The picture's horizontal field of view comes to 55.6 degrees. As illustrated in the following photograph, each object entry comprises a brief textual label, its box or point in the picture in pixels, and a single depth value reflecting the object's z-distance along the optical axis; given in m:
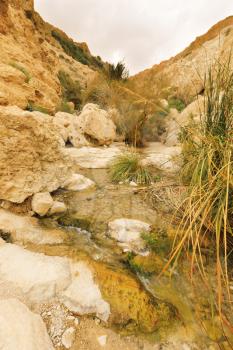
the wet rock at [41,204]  1.83
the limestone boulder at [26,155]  1.79
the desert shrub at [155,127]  5.63
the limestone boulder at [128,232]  1.64
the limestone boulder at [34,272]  1.13
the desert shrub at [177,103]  7.55
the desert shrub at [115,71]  6.43
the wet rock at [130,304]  1.12
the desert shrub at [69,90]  8.00
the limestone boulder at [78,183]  2.48
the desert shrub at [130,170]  2.83
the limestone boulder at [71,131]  4.30
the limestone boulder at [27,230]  1.54
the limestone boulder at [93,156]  3.40
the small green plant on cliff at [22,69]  4.68
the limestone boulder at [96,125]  4.50
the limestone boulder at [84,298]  1.12
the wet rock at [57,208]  1.93
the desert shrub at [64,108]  5.54
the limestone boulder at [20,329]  0.86
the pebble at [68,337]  0.97
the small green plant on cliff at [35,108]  4.20
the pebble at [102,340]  1.01
